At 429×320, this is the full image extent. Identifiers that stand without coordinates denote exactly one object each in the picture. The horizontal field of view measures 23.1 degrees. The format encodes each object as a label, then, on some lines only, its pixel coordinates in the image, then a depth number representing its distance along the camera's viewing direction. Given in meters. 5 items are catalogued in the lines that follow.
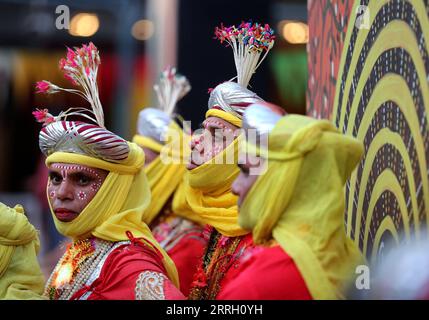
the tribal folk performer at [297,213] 3.57
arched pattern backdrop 4.20
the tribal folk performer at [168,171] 6.64
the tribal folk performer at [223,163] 4.81
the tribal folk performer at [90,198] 4.69
